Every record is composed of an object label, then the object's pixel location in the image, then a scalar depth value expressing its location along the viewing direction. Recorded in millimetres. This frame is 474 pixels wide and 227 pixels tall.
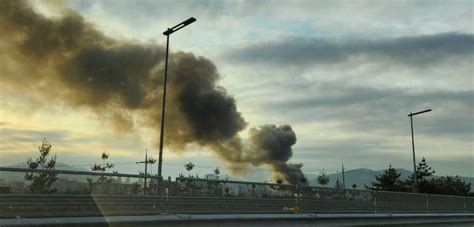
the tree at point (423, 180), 67694
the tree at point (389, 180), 71375
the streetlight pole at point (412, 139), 45975
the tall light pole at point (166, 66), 29425
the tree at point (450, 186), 69500
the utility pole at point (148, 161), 89250
